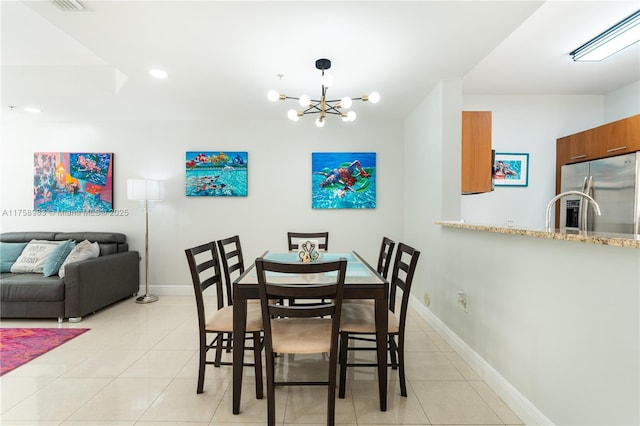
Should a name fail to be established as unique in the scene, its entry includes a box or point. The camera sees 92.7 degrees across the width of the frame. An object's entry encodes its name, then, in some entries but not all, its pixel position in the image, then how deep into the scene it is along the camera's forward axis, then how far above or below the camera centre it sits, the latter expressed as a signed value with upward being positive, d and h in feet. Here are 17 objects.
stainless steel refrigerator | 9.48 +0.52
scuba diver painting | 14.20 +1.26
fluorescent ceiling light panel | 7.82 +4.71
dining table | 5.89 -2.12
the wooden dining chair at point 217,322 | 6.27 -2.55
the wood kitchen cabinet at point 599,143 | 9.89 +2.38
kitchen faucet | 5.00 -0.04
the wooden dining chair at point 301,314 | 5.11 -1.90
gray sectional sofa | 10.71 -3.15
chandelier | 7.57 +2.75
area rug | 8.11 -4.17
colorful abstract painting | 14.34 +1.05
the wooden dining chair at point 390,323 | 6.37 -2.50
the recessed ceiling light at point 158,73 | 9.22 +4.07
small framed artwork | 12.81 +1.69
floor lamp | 12.85 +0.46
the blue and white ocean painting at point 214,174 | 14.26 +1.47
